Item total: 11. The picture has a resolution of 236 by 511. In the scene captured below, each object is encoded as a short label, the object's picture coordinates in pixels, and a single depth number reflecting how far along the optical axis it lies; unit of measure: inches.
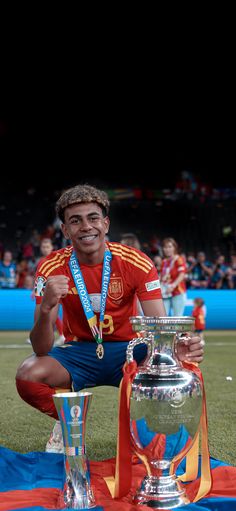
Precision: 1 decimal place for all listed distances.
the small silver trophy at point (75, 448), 87.4
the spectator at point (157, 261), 488.7
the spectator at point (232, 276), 543.2
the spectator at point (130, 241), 306.2
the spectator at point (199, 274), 553.6
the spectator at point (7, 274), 473.1
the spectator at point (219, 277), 548.7
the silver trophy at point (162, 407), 86.5
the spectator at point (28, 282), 472.4
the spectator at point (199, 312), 402.3
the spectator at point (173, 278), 351.9
